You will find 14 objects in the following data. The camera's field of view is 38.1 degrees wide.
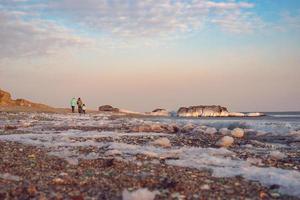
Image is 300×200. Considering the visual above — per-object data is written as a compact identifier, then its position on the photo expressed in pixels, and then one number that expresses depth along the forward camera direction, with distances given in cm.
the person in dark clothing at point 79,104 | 4669
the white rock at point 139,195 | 547
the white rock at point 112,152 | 924
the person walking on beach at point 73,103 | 4884
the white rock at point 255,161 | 872
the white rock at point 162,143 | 1148
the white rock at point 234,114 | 7294
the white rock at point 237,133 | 1660
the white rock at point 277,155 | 972
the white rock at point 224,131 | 1757
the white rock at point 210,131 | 1770
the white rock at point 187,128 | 1906
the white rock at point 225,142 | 1245
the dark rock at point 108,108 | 7031
